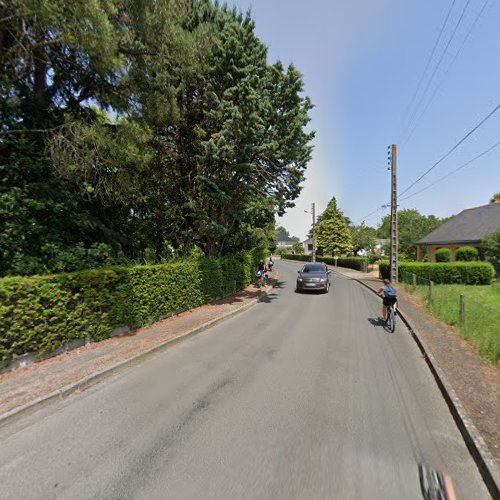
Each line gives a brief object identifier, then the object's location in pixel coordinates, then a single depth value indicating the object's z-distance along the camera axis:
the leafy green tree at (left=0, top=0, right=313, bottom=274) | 7.08
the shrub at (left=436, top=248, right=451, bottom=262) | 26.27
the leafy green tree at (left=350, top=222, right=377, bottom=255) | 48.34
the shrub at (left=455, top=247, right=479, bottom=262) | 24.14
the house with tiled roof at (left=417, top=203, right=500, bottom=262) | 26.25
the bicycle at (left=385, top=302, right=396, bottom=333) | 8.47
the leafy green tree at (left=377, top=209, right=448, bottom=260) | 43.15
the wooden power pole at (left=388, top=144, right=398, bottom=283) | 18.38
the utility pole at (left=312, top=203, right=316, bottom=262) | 39.17
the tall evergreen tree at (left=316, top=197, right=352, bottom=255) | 47.47
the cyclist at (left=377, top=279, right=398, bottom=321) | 8.60
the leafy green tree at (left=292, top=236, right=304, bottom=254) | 79.15
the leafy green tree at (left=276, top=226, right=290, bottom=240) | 122.32
